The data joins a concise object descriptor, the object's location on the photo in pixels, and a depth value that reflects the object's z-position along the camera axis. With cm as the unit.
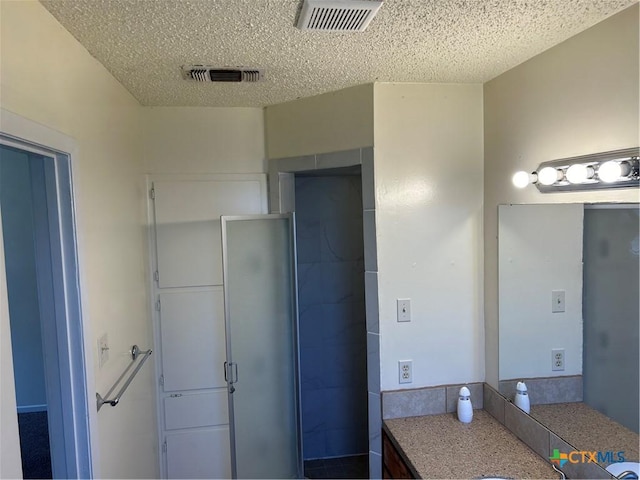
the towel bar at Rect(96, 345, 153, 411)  170
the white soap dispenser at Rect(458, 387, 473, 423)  222
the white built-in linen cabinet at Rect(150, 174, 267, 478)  271
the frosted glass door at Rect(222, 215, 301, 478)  247
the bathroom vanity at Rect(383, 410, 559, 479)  180
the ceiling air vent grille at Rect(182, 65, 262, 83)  198
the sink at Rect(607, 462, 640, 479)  146
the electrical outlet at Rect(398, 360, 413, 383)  232
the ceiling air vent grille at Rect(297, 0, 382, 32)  137
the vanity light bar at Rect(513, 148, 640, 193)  142
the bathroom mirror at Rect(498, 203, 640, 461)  153
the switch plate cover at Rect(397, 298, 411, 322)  230
